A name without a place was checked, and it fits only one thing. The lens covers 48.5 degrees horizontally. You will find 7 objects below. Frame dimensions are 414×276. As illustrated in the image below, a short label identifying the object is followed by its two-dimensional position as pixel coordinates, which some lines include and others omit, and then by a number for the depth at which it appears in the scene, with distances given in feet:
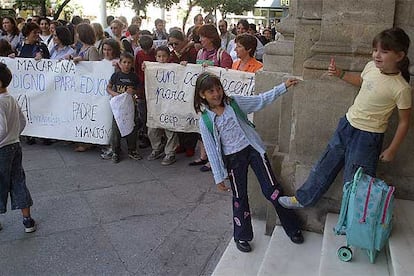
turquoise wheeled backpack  9.36
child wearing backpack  11.89
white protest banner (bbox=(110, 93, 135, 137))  20.27
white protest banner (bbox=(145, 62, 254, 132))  19.75
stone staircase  9.42
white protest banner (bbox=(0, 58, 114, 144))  21.34
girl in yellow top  9.71
